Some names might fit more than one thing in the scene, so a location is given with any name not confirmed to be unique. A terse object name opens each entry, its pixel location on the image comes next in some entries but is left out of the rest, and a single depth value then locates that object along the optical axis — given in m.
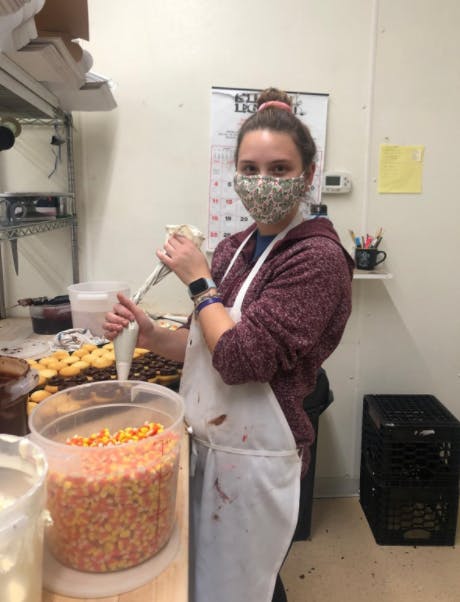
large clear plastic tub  0.63
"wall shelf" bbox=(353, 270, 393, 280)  1.93
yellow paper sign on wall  2.00
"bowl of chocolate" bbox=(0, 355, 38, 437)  0.72
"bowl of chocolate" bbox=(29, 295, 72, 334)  1.73
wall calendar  1.92
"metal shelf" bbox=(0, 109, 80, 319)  1.24
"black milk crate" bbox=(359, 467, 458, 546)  1.90
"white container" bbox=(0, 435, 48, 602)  0.46
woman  0.92
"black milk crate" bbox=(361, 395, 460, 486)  1.87
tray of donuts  1.18
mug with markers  1.97
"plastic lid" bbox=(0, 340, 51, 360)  1.45
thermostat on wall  1.99
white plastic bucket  1.63
